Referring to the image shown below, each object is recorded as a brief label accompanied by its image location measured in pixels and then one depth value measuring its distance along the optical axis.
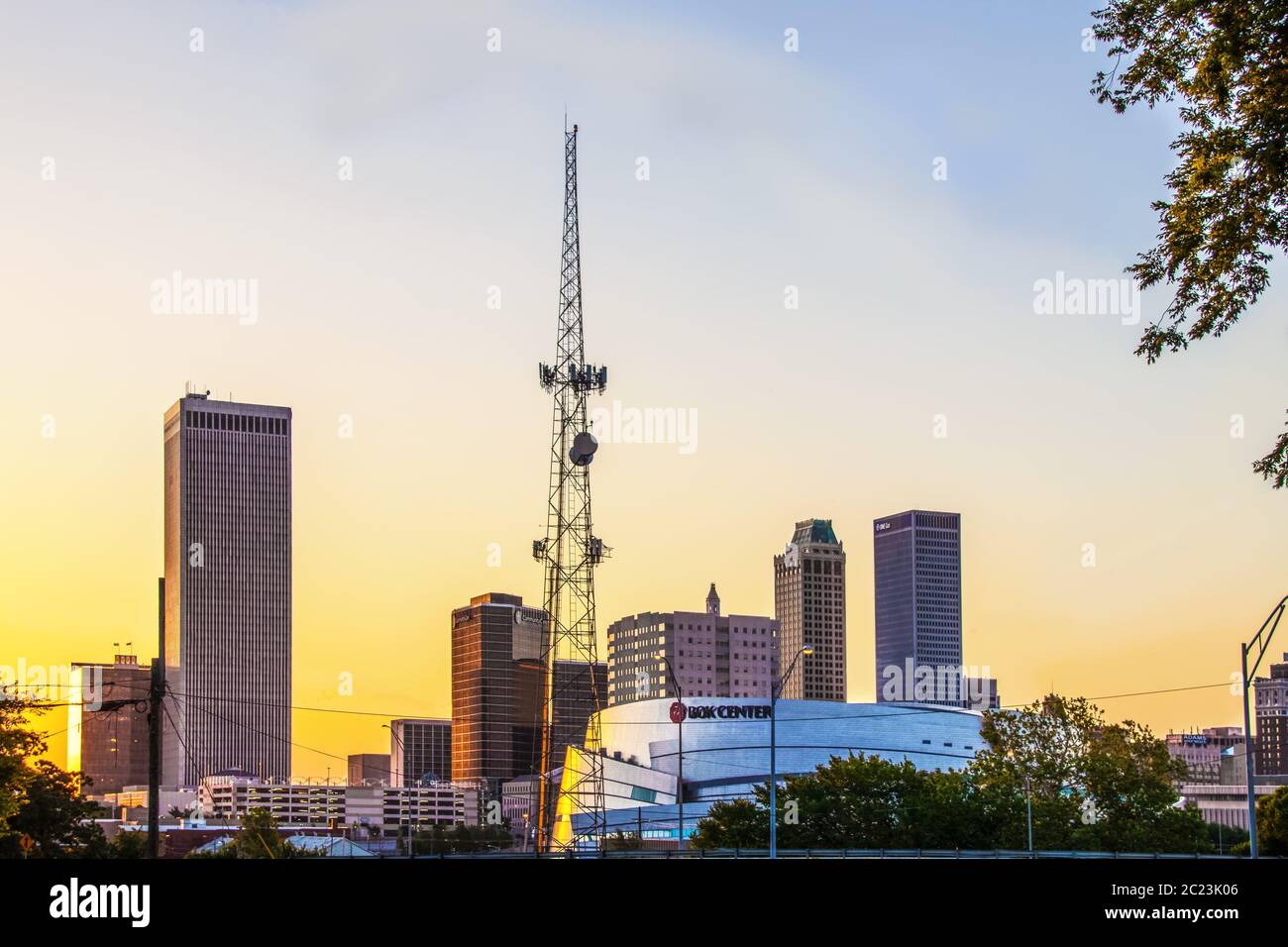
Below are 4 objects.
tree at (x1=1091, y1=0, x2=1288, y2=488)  30.38
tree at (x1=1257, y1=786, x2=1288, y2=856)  80.69
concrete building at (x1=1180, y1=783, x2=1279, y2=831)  196.93
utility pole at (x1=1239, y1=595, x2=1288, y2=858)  57.99
